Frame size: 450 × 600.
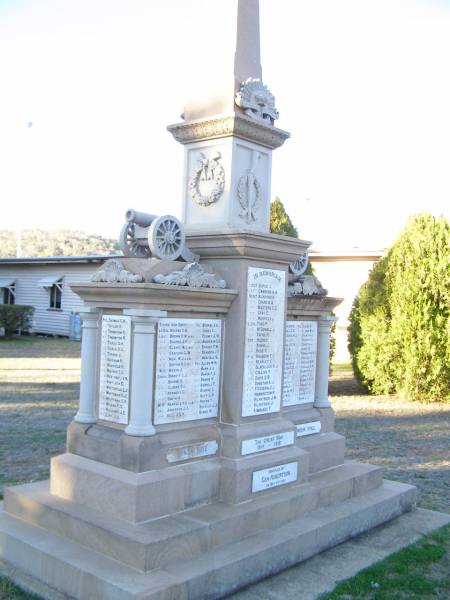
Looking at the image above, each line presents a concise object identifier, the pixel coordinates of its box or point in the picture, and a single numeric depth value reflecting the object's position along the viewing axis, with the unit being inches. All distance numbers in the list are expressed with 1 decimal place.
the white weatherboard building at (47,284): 1141.7
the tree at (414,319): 562.9
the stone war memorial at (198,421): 174.7
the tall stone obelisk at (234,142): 219.9
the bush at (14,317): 1039.0
